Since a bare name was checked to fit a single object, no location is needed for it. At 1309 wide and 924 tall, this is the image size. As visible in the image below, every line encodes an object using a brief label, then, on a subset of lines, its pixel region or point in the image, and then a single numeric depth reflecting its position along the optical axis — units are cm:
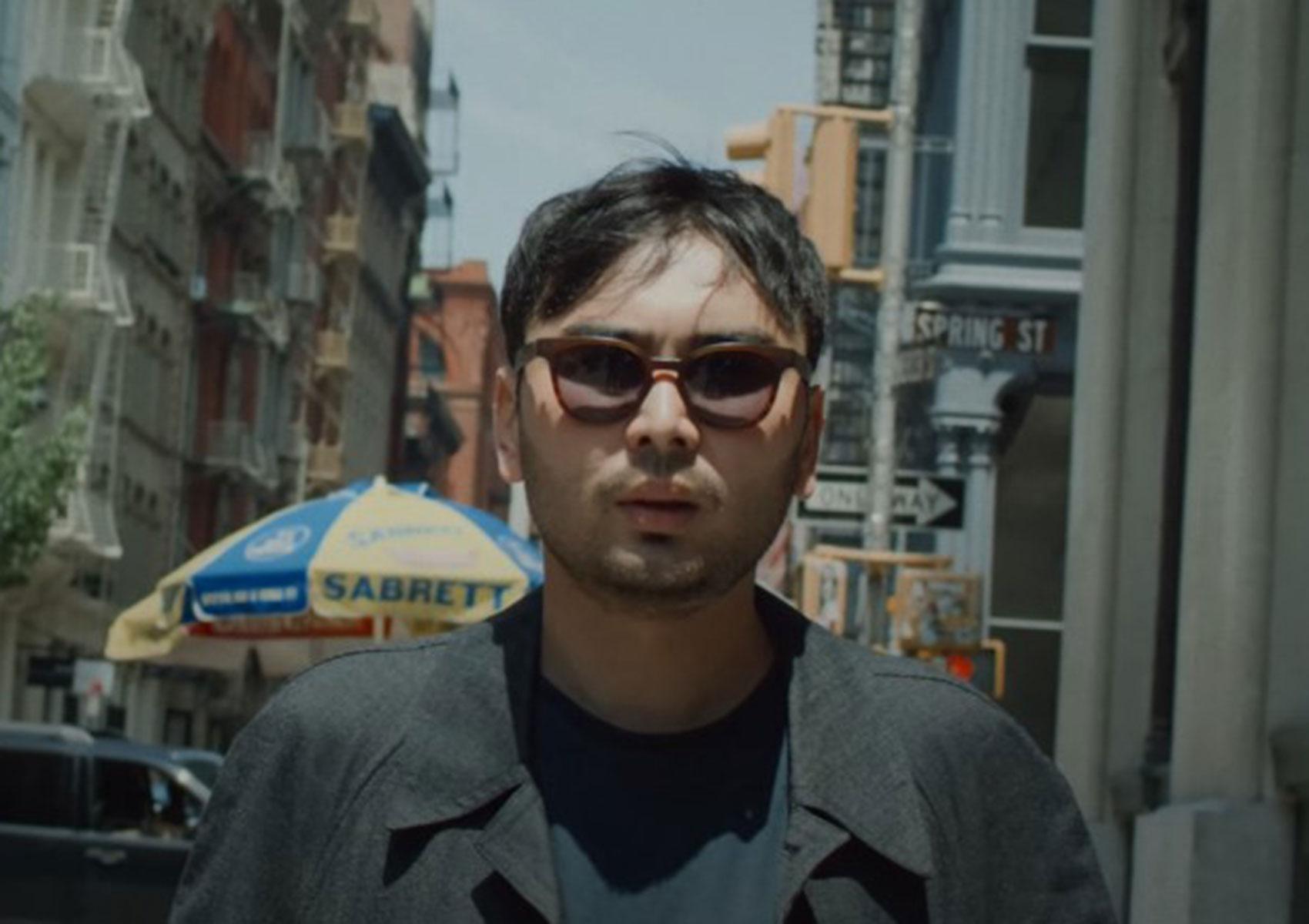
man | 310
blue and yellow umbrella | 1591
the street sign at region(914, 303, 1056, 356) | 2267
